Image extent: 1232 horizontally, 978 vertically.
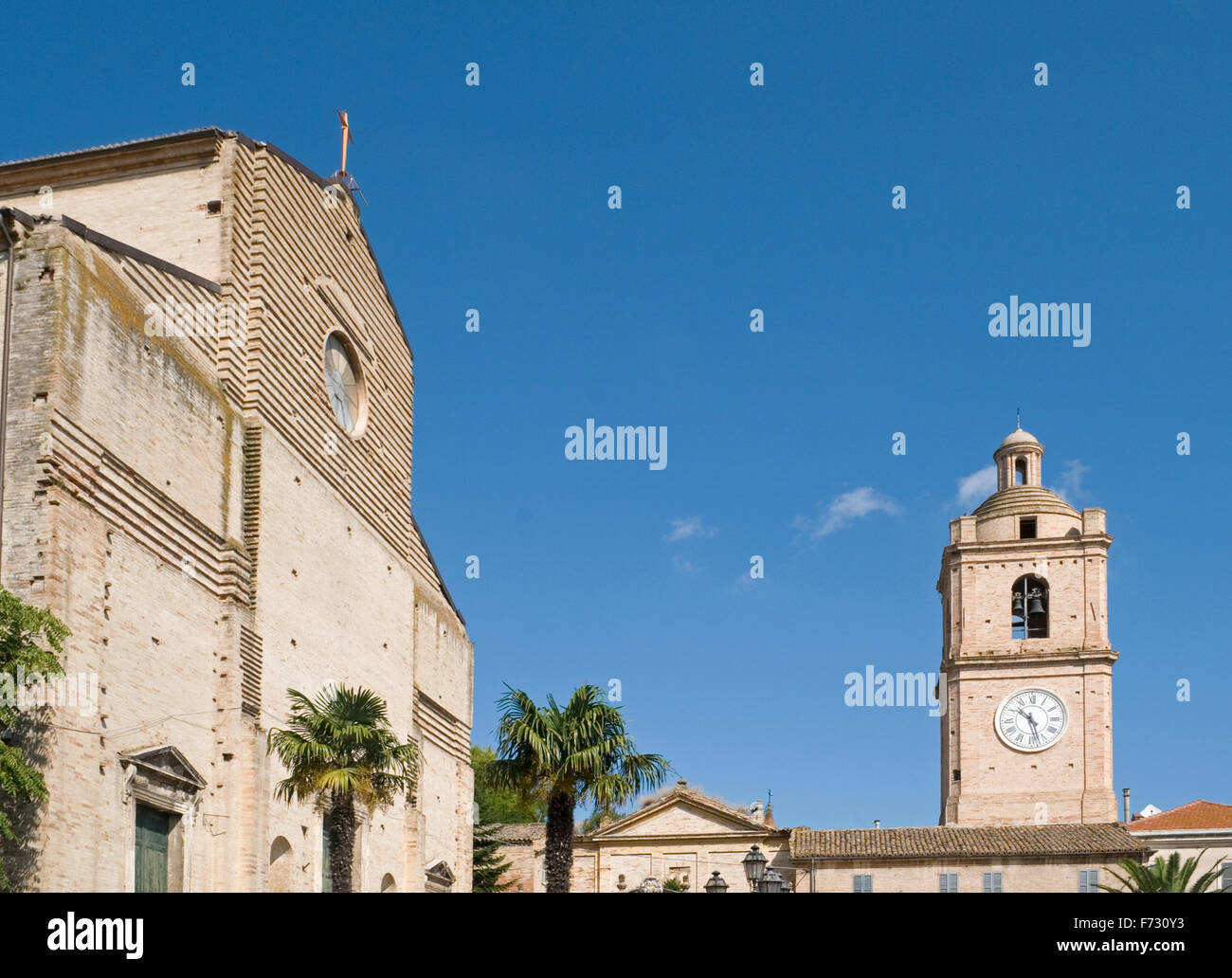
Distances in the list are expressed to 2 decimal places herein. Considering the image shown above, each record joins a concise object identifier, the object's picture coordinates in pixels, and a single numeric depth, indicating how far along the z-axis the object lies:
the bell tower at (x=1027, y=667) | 55.56
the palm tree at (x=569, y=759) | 28.27
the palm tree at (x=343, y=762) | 22.83
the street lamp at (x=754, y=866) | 23.56
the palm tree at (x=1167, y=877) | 29.53
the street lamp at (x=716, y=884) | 24.58
